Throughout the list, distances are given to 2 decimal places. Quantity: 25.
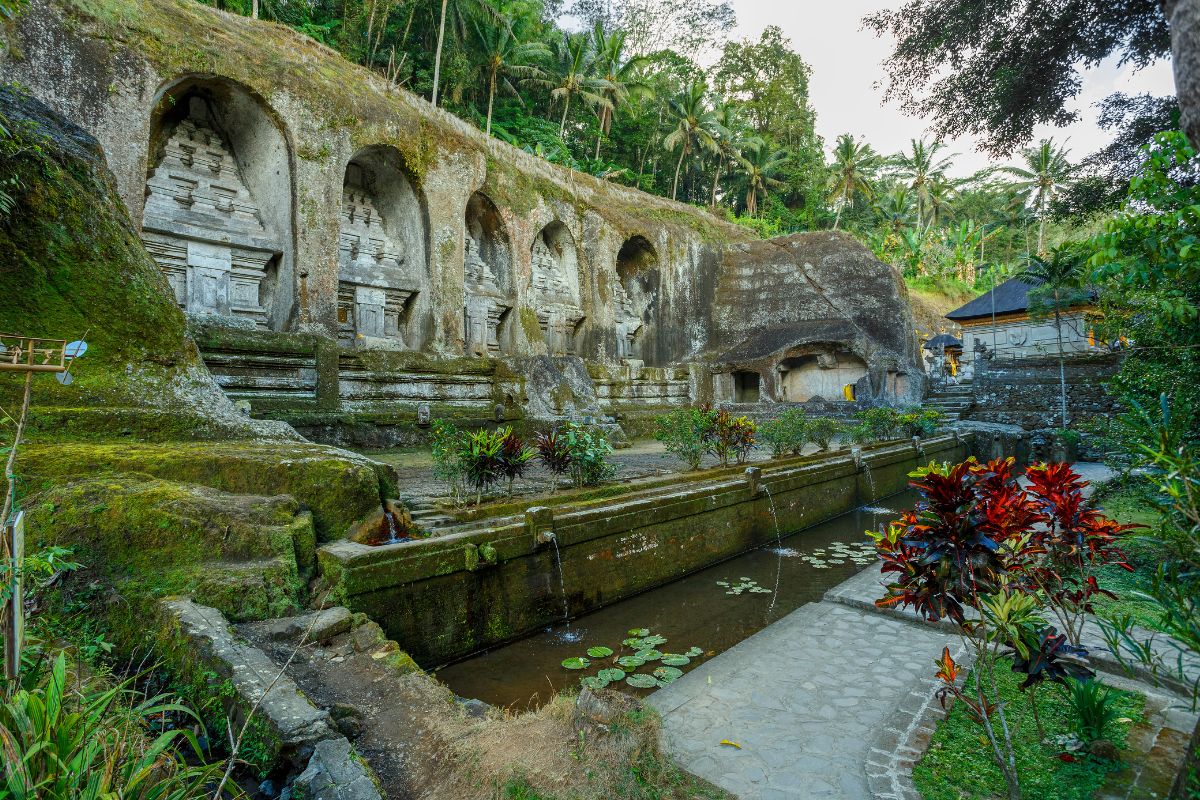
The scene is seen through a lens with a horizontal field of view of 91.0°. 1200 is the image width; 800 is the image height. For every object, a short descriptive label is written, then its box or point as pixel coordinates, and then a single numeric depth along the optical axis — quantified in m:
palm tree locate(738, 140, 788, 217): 34.74
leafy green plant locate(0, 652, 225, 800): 1.37
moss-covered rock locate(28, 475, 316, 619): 3.46
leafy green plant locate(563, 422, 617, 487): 6.93
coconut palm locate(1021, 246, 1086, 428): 19.28
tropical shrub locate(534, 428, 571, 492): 6.84
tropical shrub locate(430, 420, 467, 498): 5.95
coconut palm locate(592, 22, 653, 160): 28.95
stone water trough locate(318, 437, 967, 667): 4.27
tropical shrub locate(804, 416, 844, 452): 11.16
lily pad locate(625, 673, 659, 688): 4.30
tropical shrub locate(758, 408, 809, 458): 10.09
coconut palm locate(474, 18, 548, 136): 24.53
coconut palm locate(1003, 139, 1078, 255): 36.34
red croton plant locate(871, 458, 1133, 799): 2.46
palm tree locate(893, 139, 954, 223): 40.65
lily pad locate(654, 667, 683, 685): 4.41
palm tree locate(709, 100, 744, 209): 33.00
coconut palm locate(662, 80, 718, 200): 30.45
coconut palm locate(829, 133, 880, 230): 35.56
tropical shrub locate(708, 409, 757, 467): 9.02
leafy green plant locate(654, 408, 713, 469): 8.56
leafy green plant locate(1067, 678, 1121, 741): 2.63
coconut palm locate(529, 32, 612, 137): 27.14
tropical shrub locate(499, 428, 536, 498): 6.26
